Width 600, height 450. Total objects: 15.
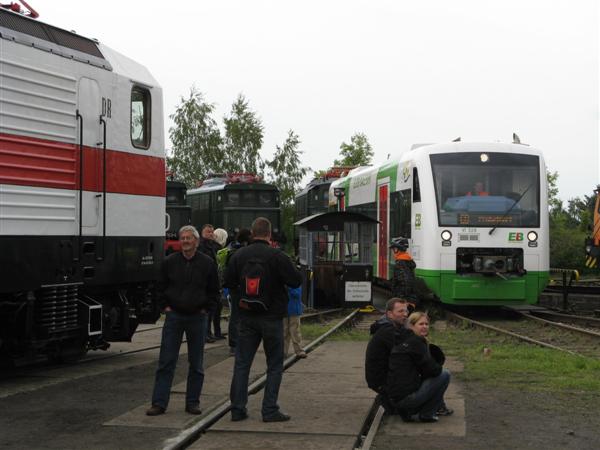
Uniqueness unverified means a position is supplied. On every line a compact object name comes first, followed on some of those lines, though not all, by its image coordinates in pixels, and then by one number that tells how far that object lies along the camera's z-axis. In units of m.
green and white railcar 17.17
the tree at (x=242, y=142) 66.38
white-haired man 8.29
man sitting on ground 8.00
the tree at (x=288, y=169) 66.75
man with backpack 7.92
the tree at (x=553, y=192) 68.62
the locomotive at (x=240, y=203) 32.47
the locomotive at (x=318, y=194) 31.69
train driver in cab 17.48
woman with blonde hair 7.86
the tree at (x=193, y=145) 65.19
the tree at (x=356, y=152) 65.44
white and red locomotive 9.59
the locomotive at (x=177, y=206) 30.05
